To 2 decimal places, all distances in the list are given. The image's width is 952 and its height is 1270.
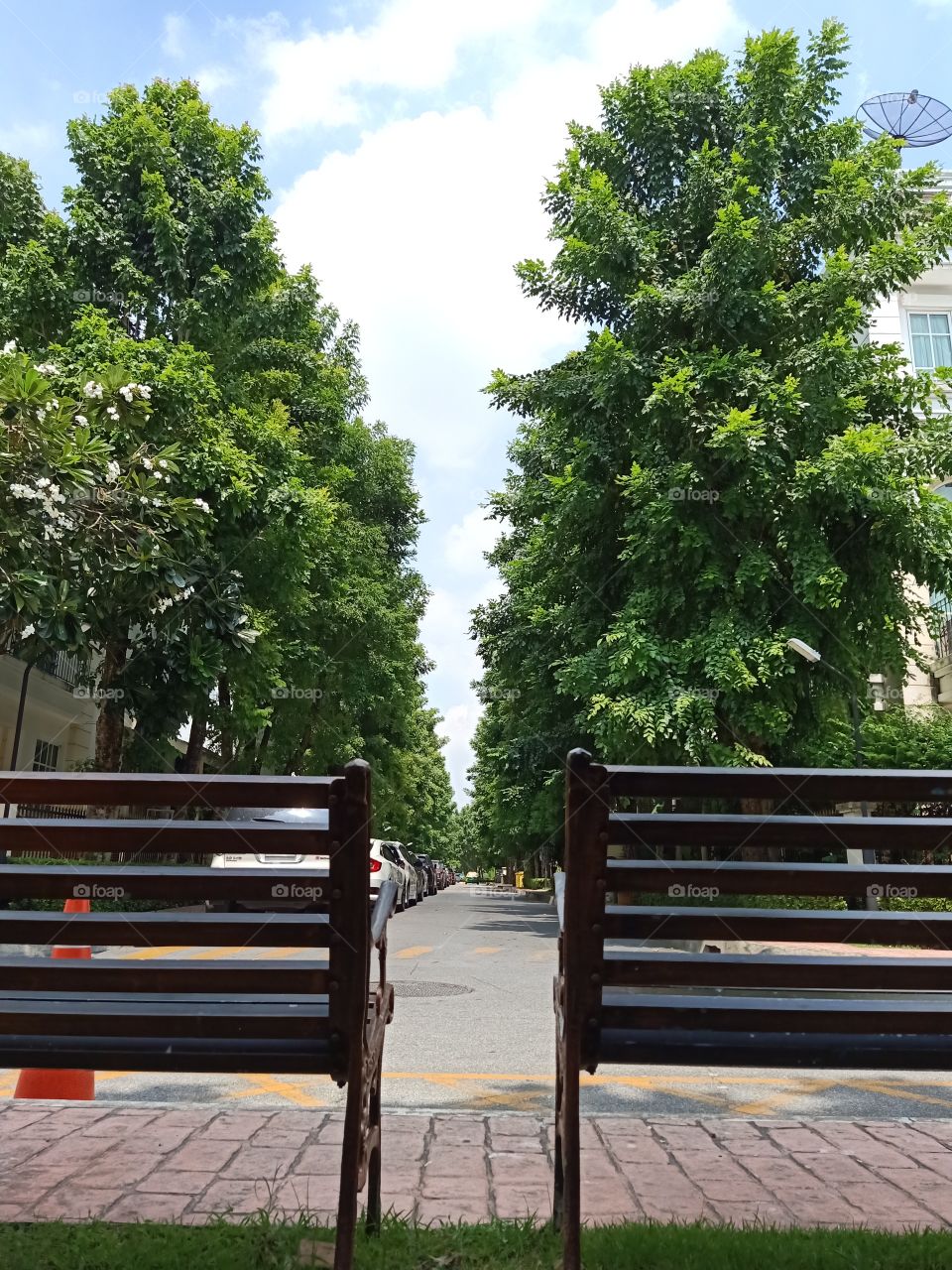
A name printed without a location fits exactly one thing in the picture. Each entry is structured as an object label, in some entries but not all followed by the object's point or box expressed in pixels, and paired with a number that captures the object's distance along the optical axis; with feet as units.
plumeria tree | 25.93
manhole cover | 30.75
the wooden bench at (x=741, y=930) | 7.87
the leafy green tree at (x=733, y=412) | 51.39
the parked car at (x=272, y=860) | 42.15
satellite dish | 106.83
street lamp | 49.06
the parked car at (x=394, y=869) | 58.44
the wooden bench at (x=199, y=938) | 7.77
